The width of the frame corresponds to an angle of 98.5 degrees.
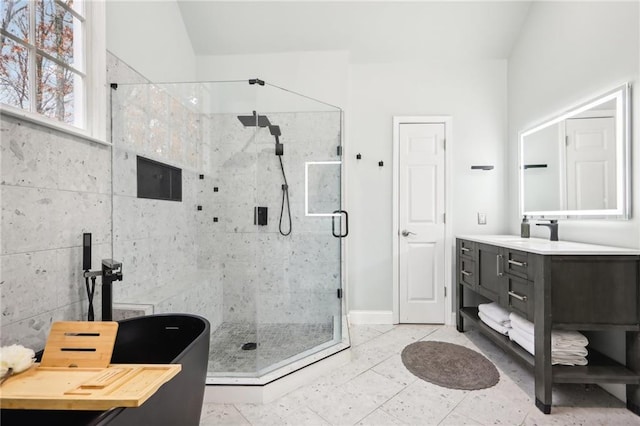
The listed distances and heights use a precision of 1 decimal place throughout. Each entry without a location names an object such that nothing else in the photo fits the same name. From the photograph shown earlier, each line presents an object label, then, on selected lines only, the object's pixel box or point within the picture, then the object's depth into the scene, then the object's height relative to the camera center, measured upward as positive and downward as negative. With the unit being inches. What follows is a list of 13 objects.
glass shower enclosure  76.1 -0.1
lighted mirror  67.7 +14.6
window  48.9 +30.7
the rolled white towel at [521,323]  68.4 -28.6
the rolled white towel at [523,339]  67.4 -32.6
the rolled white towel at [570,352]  63.4 -32.0
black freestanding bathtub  34.8 -25.8
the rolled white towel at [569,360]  63.7 -34.0
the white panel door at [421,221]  113.8 -3.4
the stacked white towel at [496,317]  79.6 -31.6
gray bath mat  73.4 -44.9
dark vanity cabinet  59.6 -20.1
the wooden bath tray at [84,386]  30.8 -21.5
